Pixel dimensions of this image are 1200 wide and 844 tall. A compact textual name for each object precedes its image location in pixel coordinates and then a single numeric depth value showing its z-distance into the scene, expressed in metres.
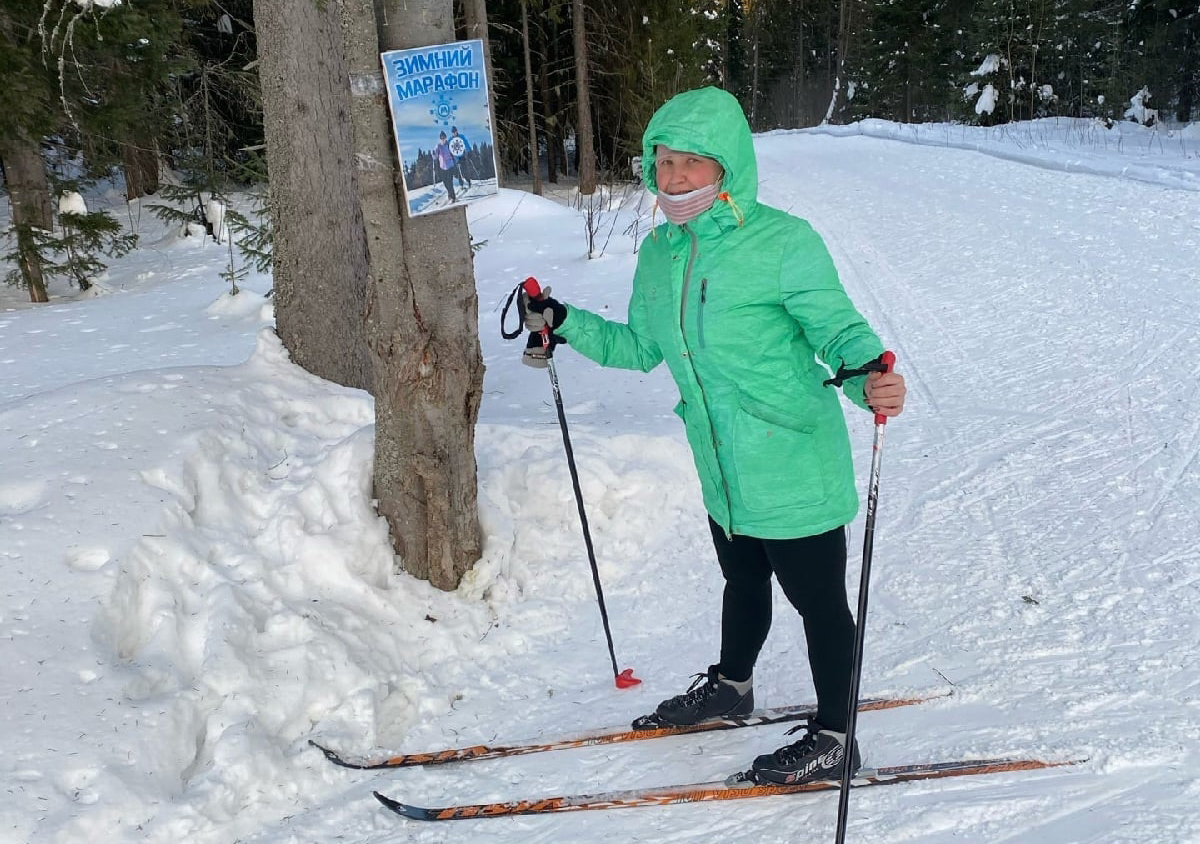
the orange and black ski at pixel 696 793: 2.76
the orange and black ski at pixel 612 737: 3.15
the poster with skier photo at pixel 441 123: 3.36
